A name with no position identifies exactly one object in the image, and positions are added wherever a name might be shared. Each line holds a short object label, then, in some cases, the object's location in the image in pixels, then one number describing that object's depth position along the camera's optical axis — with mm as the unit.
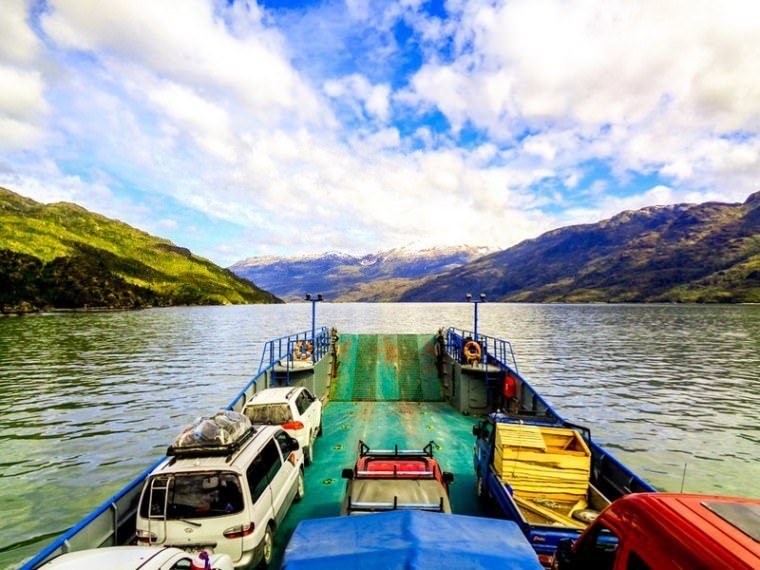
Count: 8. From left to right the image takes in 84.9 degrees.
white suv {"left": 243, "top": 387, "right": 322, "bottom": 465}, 12820
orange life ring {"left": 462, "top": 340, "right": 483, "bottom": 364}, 19688
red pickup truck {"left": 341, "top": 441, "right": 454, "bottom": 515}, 7695
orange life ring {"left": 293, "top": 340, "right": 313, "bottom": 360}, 20328
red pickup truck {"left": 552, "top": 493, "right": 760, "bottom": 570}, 3695
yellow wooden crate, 9523
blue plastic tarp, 3990
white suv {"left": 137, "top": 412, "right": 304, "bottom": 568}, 7484
